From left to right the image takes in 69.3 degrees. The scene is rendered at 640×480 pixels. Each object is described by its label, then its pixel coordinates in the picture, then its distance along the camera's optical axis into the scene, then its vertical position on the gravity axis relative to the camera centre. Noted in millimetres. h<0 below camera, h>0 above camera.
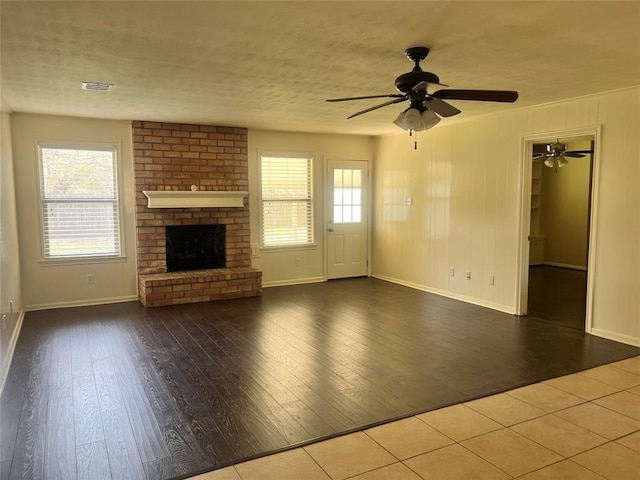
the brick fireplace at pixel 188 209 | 5926 +60
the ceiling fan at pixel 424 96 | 2973 +727
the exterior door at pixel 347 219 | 7426 -169
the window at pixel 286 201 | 6938 +120
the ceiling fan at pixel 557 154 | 5910 +707
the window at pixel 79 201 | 5555 +110
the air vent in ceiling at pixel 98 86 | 3885 +1057
